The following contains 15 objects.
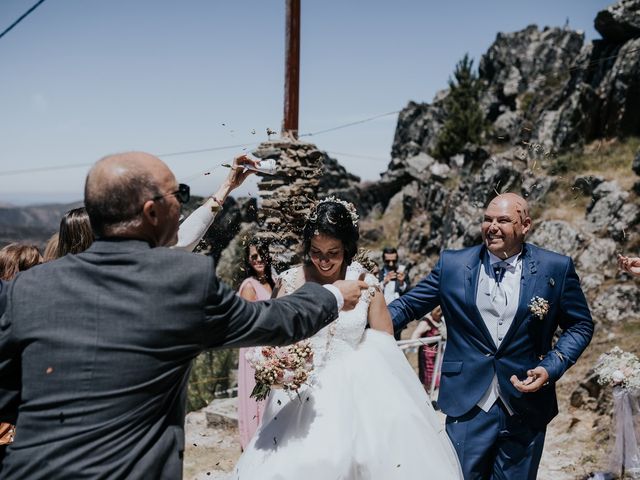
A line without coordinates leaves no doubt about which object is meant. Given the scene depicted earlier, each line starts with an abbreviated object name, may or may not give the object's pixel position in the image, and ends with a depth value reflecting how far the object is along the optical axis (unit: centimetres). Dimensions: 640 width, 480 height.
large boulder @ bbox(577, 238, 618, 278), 1447
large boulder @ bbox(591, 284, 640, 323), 1175
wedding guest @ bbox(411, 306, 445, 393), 880
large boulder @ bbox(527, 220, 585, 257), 1577
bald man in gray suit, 193
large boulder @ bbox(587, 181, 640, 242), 1541
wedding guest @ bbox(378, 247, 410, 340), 903
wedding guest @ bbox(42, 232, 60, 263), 360
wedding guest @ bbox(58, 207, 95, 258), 336
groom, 383
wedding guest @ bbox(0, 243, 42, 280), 371
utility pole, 946
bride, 313
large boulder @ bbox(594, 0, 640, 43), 2147
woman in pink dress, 534
